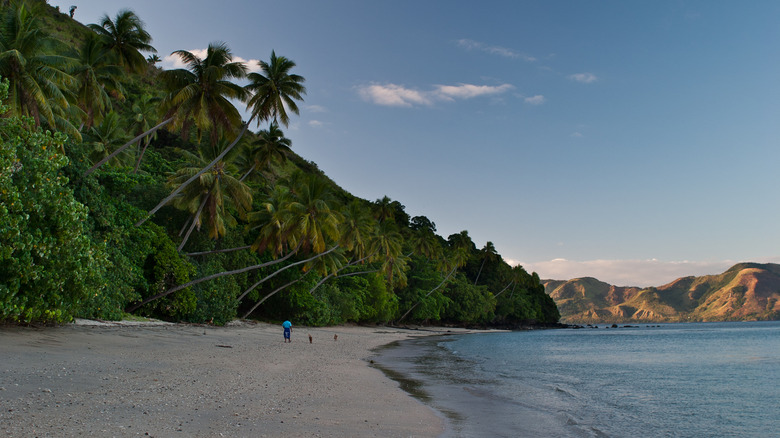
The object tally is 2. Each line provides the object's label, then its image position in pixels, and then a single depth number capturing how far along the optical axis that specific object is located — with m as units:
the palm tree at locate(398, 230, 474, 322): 77.12
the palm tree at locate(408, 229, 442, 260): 76.69
